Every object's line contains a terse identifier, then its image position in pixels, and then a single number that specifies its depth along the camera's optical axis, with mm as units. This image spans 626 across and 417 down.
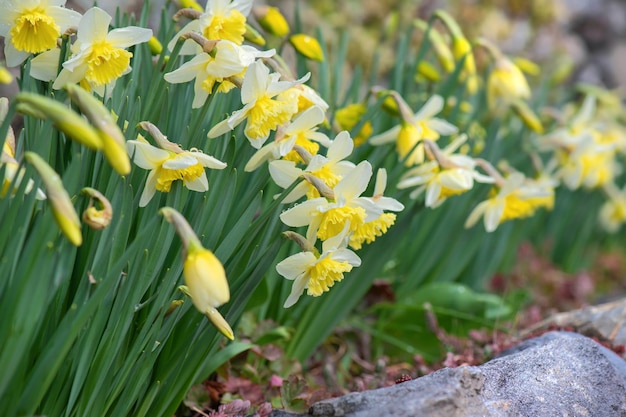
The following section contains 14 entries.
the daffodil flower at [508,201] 1625
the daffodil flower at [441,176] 1525
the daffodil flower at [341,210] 1308
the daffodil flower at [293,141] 1338
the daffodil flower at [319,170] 1333
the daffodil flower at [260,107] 1310
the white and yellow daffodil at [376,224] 1340
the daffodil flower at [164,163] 1269
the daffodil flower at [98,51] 1284
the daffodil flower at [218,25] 1352
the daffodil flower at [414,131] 1554
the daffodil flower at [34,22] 1294
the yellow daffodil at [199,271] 1187
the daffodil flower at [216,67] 1317
